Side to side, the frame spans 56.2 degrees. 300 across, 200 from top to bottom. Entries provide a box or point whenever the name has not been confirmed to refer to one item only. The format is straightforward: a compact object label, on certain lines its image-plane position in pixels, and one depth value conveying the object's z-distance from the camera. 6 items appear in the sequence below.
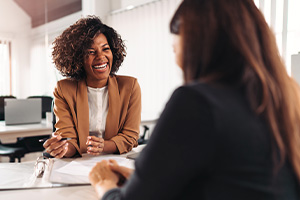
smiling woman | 1.45
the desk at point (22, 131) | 2.45
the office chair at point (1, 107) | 3.30
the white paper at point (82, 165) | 1.05
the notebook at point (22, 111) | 2.85
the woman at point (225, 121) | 0.46
